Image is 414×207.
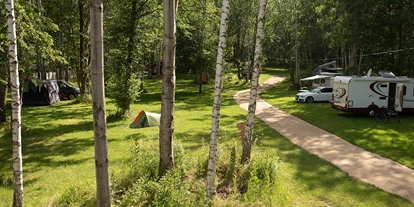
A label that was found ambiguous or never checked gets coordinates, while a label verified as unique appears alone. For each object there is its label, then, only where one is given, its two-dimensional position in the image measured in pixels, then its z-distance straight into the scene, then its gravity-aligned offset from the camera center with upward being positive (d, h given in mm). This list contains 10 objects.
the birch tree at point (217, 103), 5645 -575
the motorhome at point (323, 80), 29562 -646
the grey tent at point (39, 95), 22828 -1837
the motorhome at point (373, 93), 16719 -999
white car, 24547 -1676
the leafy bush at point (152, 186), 5391 -2134
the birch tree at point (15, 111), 6082 -813
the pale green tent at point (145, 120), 14789 -2304
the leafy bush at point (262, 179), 6184 -2254
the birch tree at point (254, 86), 7305 -331
